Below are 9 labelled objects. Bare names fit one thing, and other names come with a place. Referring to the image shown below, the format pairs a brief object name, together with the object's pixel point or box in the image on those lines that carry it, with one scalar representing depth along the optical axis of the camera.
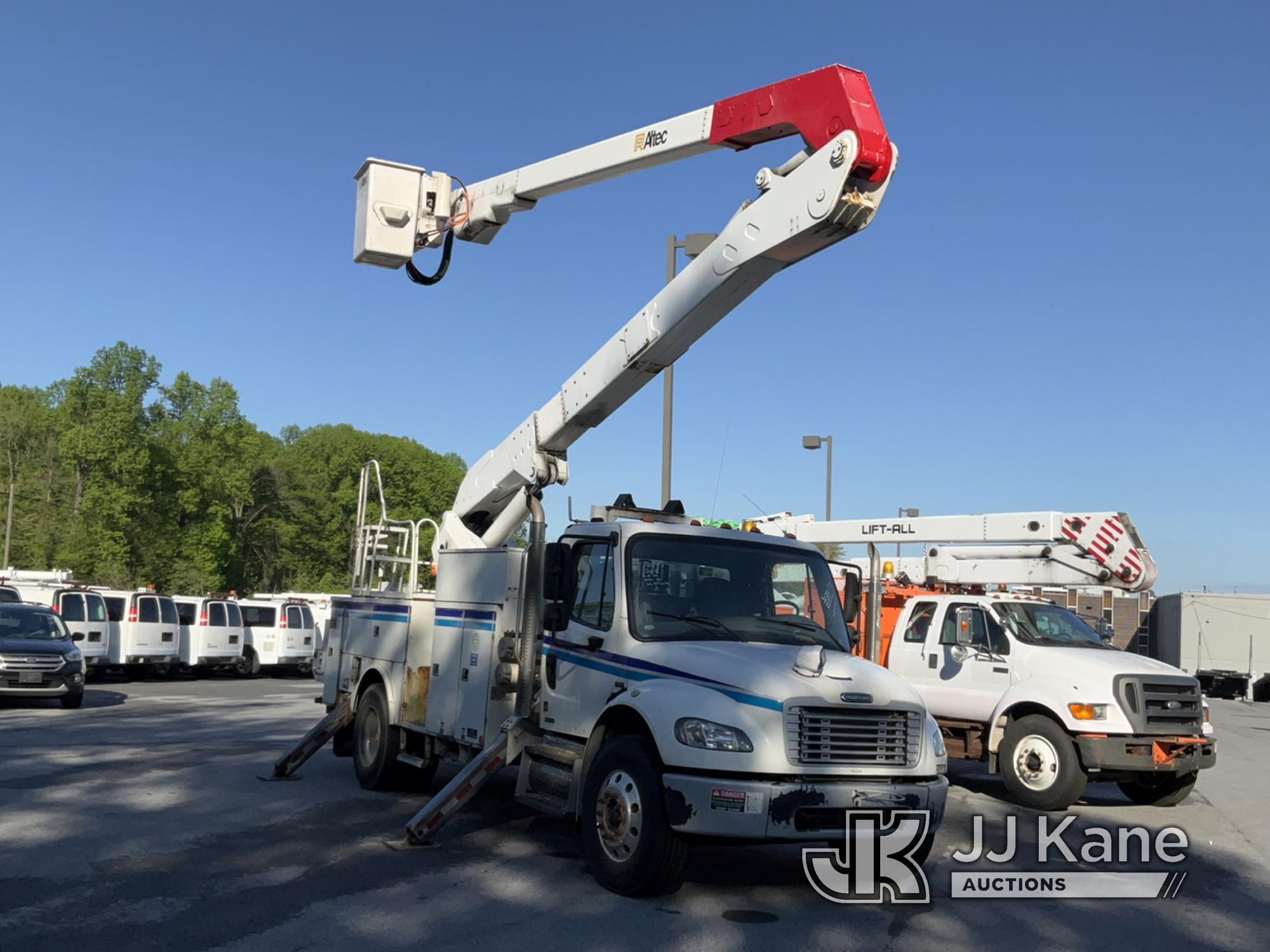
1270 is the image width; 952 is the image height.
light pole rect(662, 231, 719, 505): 15.46
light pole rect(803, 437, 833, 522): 30.67
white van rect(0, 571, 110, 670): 25.98
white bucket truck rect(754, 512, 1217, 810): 11.62
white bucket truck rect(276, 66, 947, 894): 7.16
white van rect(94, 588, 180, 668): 27.42
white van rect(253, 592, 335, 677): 35.00
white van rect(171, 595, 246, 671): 29.84
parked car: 19.06
